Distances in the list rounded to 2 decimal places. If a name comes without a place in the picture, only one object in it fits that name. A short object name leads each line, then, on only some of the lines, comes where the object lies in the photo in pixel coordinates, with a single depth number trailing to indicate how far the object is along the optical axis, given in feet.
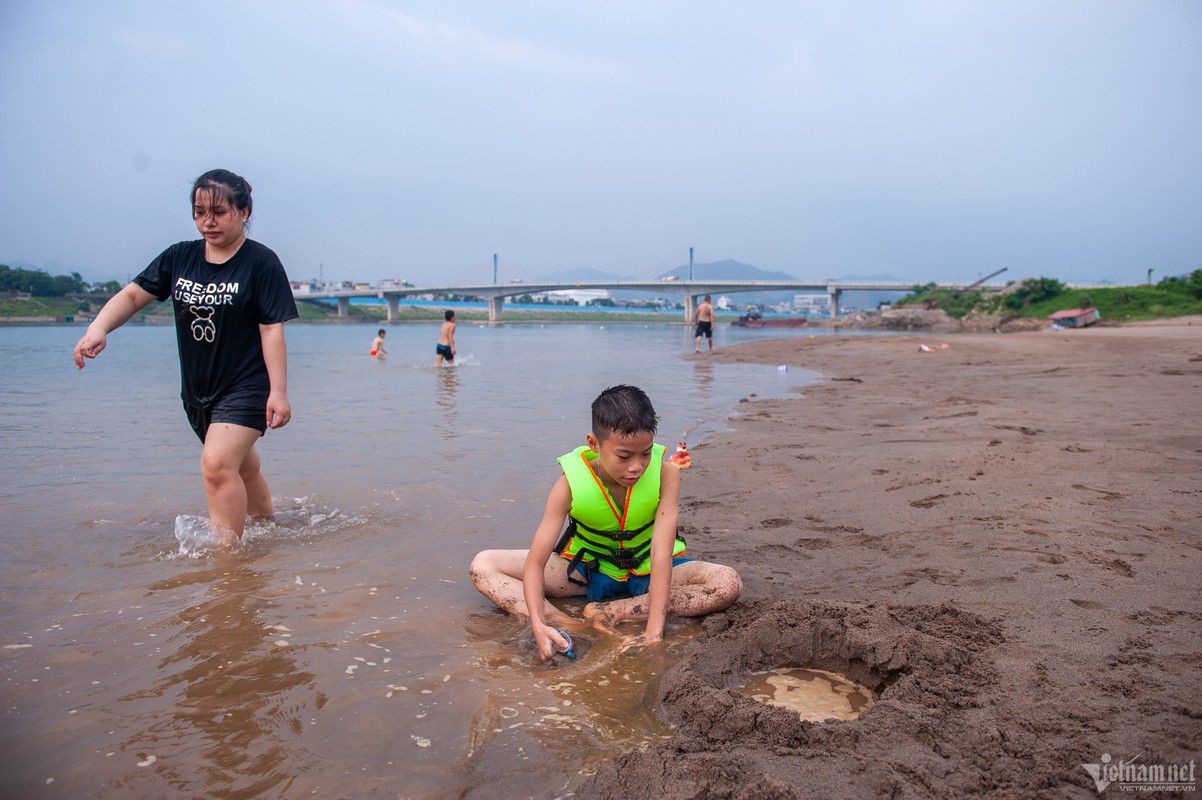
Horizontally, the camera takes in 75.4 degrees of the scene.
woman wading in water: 14.03
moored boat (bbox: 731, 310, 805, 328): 262.26
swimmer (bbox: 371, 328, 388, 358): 79.57
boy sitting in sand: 10.59
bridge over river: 265.13
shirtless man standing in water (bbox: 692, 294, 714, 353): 88.22
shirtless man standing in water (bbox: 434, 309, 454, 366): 68.74
